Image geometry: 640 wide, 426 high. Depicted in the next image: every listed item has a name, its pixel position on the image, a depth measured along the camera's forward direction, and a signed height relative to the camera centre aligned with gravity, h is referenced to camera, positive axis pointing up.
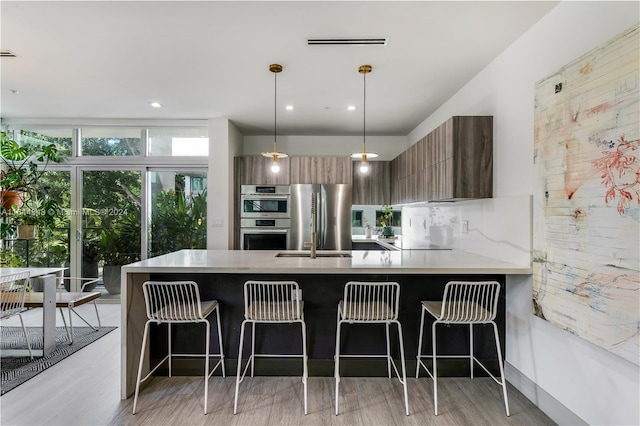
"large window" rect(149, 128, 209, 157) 4.77 +1.06
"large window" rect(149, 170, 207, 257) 4.80 +0.04
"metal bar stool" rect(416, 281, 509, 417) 2.12 -0.67
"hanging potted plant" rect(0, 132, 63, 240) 4.36 +0.43
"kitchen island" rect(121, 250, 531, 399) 2.60 -0.86
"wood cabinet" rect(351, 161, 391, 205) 5.15 +0.48
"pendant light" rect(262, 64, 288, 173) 2.86 +1.31
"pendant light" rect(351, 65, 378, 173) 2.87 +1.30
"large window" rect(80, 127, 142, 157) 4.76 +1.04
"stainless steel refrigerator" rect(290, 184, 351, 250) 4.73 -0.04
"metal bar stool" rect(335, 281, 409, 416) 2.17 -0.68
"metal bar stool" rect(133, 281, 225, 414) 2.18 -0.69
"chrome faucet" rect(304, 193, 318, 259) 2.84 -0.28
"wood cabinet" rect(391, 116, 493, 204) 2.72 +0.49
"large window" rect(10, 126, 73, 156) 4.71 +1.13
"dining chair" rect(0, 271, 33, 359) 2.71 -0.71
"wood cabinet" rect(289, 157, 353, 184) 4.82 +0.64
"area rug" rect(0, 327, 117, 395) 2.59 -1.32
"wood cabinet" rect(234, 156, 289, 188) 4.83 +0.64
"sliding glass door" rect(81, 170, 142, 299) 4.79 -0.06
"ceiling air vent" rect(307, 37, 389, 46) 2.42 +1.31
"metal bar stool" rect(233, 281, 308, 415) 2.16 -0.68
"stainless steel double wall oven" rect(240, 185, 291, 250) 4.73 -0.04
